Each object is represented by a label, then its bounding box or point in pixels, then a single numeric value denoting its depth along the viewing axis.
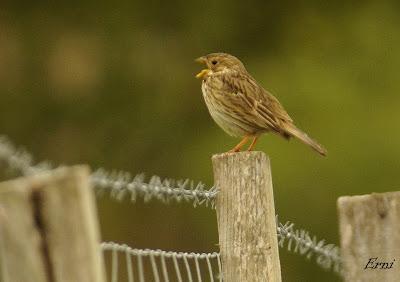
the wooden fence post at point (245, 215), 8.58
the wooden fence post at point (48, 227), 5.69
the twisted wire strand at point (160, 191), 7.10
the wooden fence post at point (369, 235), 7.39
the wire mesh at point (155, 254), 7.44
